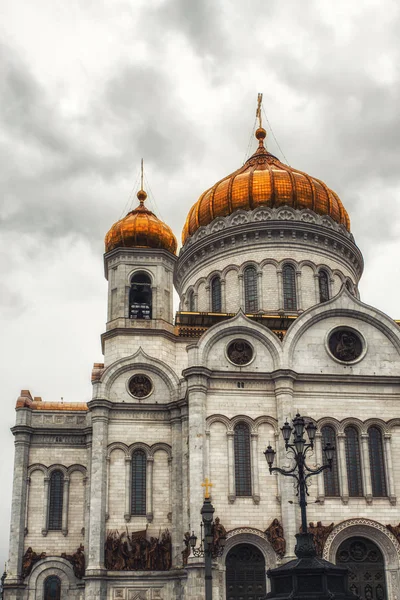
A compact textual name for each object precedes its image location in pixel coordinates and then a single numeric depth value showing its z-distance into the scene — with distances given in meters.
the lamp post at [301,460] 19.80
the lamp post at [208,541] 22.53
